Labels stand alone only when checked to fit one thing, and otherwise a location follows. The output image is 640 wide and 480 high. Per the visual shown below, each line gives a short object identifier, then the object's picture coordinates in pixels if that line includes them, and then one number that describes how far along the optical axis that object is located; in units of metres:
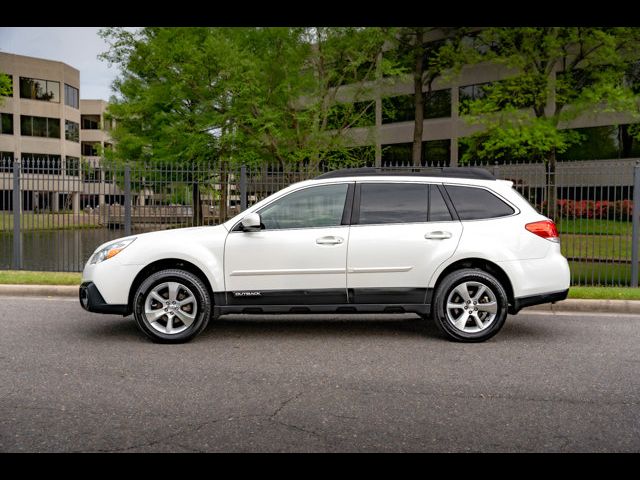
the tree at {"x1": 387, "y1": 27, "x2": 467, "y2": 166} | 30.70
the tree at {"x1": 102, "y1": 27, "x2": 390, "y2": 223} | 23.67
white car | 7.16
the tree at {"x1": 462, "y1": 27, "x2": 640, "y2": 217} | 24.47
